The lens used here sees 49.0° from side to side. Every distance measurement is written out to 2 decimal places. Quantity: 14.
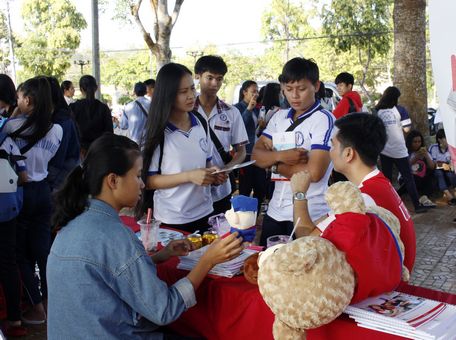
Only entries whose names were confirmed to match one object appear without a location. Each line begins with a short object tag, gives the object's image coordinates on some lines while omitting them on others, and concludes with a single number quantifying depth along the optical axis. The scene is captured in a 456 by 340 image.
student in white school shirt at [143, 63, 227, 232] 2.74
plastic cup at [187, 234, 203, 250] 2.31
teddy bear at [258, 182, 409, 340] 1.43
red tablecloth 1.65
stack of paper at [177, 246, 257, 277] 2.04
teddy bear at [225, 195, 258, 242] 2.11
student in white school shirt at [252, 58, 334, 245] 2.66
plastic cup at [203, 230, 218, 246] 2.38
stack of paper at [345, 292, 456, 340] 1.49
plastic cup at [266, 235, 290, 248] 2.13
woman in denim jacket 1.65
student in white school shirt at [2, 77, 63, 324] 3.33
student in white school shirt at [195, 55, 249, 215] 3.34
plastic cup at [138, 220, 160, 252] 2.31
